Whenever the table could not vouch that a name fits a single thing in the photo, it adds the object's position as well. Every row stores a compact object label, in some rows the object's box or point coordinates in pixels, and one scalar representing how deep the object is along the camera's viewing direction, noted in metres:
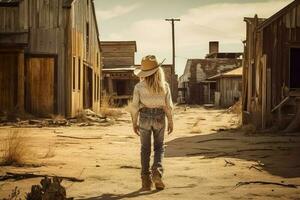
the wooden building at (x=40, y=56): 18.16
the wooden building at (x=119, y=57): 42.34
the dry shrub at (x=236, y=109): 25.79
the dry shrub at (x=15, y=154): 7.29
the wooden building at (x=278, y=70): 14.41
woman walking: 5.87
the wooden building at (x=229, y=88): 39.61
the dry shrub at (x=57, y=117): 17.59
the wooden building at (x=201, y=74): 53.09
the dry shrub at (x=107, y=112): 22.94
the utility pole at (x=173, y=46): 52.81
